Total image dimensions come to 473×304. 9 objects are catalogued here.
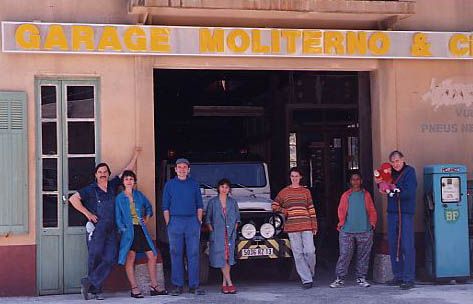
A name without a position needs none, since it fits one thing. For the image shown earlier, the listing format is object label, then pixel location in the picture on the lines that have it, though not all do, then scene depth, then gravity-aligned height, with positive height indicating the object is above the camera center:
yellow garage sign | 9.76 +1.77
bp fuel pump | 10.38 -0.83
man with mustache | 9.38 -0.78
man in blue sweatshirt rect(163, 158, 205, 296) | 9.69 -0.78
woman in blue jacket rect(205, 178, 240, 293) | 9.91 -0.89
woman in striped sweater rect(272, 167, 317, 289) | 10.14 -0.87
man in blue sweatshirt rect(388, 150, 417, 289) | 9.98 -0.79
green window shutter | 9.66 +0.05
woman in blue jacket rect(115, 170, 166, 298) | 9.46 -0.81
